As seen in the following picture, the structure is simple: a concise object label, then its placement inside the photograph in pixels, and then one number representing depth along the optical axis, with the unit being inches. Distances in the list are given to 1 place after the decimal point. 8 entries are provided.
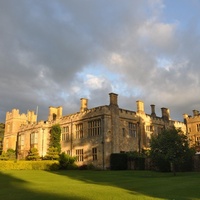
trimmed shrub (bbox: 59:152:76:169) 1357.0
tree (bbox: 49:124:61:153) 1668.3
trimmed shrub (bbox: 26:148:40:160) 1661.2
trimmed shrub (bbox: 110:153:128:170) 1370.6
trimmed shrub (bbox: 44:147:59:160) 1525.6
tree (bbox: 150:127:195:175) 1040.2
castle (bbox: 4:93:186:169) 1448.1
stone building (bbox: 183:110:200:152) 1958.7
